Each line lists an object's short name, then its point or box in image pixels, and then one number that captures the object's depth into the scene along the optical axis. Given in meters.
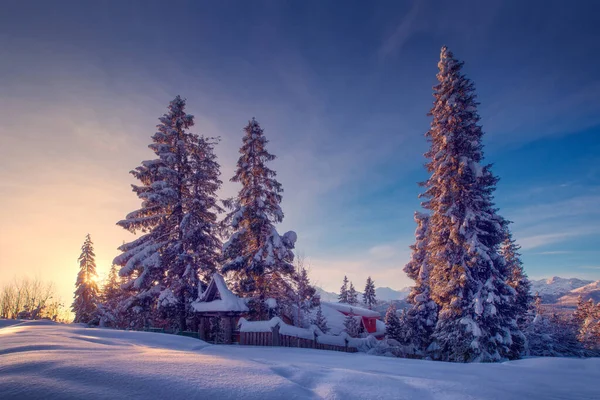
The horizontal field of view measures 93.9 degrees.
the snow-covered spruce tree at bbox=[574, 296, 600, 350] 33.59
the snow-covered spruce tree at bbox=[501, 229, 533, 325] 21.84
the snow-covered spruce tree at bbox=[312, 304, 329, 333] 32.69
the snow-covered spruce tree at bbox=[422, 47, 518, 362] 13.94
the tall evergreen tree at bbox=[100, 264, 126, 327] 20.44
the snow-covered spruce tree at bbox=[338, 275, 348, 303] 73.69
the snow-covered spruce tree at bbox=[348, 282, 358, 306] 74.38
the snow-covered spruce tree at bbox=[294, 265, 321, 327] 19.49
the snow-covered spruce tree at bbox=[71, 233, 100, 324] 34.47
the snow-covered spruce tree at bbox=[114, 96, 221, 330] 17.78
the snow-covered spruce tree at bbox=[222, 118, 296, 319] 18.00
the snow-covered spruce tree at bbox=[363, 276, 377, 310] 73.75
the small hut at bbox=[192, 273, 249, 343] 15.46
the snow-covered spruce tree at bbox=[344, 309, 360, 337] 35.72
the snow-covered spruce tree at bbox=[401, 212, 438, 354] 20.23
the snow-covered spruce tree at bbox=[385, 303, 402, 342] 28.17
